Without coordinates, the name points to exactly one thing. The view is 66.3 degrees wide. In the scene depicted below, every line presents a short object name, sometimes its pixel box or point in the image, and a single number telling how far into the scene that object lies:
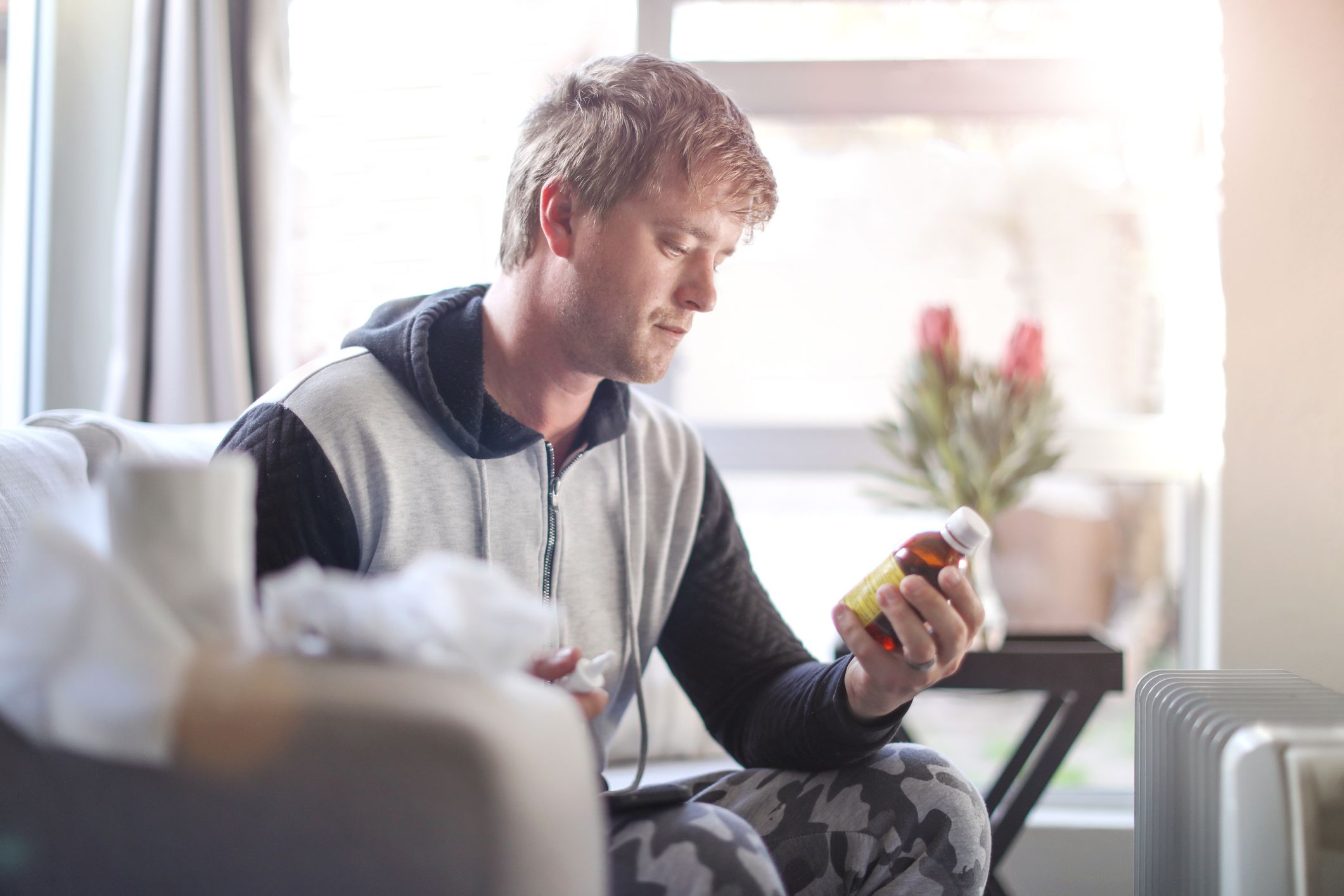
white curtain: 1.76
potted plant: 1.75
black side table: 1.60
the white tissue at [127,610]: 0.54
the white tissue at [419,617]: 0.57
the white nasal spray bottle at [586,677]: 0.76
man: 1.01
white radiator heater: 0.81
